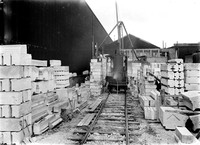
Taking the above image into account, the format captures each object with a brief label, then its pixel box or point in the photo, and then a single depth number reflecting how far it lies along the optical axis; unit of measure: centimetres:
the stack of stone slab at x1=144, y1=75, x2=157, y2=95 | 1090
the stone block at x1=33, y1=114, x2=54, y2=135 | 587
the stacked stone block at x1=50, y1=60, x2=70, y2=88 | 868
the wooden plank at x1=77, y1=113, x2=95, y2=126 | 713
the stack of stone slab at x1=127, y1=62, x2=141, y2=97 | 1415
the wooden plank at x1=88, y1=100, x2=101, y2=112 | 965
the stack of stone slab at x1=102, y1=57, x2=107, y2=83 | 1790
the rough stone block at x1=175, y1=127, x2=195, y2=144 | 481
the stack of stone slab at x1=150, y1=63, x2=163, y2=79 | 1421
